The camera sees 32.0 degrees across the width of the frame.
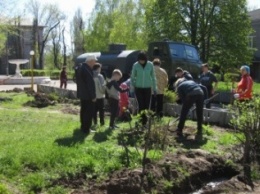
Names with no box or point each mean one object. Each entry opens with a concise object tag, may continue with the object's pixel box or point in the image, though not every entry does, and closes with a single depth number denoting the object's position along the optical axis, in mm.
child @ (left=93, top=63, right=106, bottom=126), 10820
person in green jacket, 10234
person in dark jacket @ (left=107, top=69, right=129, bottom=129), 10453
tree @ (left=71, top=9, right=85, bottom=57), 78625
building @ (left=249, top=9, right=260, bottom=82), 50406
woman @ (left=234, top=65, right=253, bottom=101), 11336
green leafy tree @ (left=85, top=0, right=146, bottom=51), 47641
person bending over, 9556
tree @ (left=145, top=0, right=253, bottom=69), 33312
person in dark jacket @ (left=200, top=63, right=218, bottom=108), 14023
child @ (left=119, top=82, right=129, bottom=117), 12164
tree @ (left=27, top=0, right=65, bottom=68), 77750
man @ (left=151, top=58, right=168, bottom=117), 11977
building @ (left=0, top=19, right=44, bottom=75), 77000
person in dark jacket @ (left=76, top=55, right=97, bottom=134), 9391
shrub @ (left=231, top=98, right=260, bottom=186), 7871
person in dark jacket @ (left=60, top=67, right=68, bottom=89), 25656
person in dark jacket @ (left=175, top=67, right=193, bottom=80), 10117
